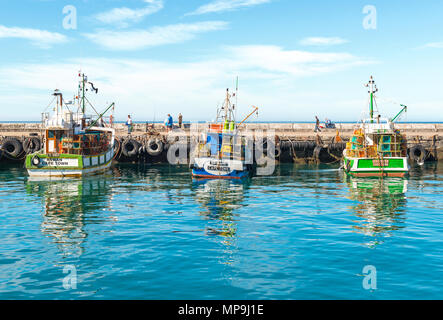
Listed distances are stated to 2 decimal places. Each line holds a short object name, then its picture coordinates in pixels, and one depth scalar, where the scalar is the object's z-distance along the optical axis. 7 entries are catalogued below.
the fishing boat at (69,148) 36.31
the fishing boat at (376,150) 36.62
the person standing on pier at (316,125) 63.16
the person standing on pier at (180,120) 62.44
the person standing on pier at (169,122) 57.50
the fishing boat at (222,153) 35.22
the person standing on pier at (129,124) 58.84
